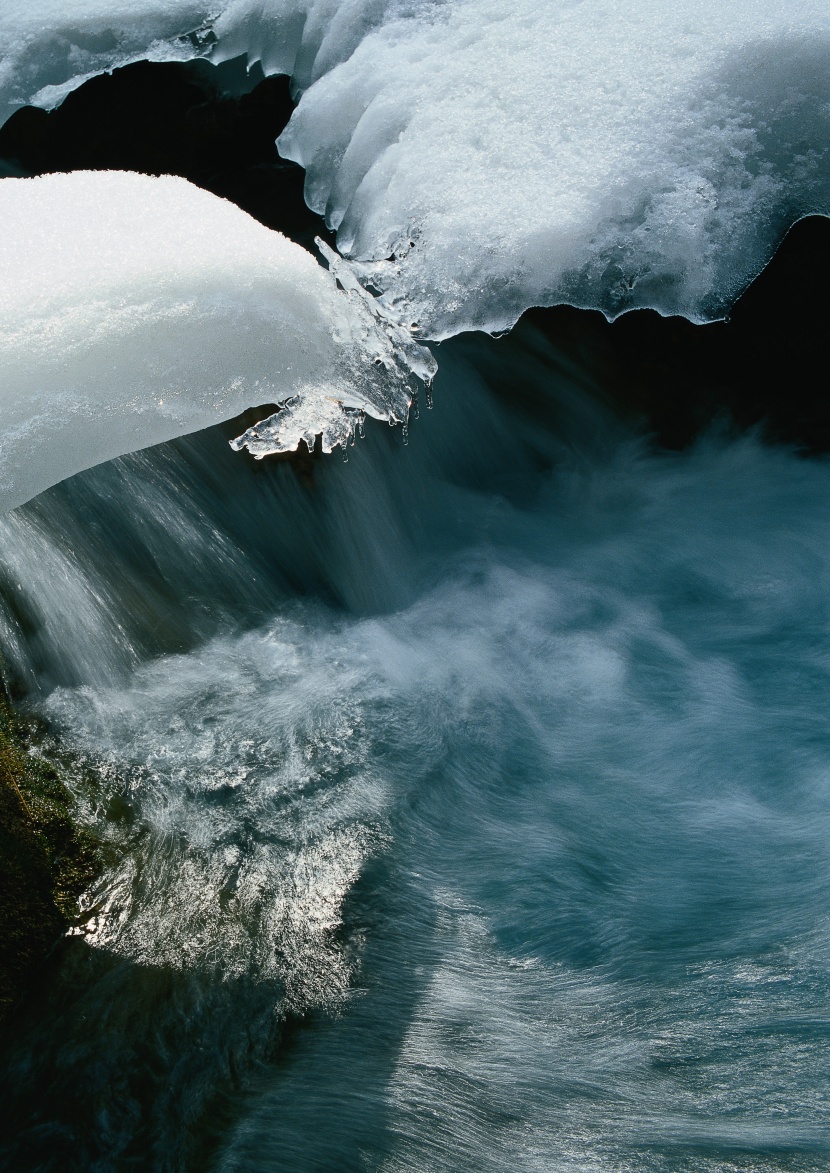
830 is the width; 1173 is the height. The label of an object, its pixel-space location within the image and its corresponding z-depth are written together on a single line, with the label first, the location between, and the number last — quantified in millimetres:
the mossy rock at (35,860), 2281
